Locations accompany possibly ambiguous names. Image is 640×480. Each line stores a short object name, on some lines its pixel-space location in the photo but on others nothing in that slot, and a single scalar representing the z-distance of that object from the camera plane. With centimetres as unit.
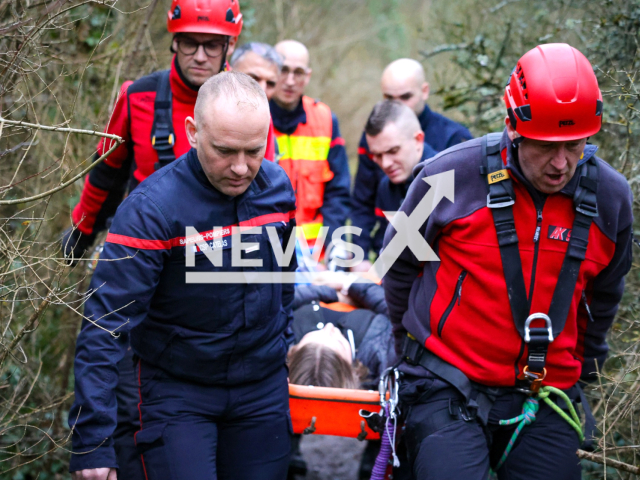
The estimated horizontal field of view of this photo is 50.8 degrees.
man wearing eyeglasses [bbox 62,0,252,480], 363
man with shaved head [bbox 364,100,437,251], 435
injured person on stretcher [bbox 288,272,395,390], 395
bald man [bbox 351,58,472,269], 513
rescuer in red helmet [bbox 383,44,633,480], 248
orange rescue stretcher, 339
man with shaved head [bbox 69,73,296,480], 244
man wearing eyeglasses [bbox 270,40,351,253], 526
